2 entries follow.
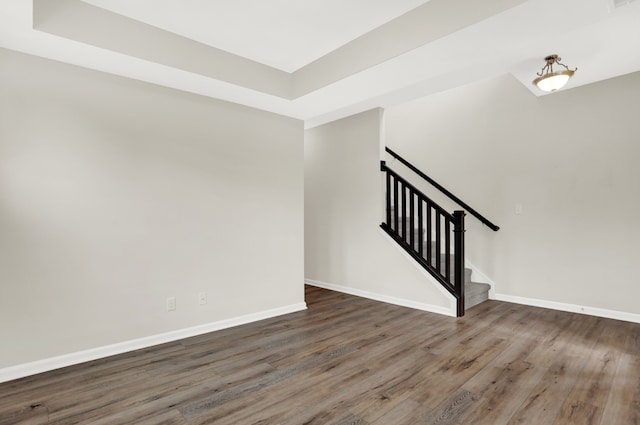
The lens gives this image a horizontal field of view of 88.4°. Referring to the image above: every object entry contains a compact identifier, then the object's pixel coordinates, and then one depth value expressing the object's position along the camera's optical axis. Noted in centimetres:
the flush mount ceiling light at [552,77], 287
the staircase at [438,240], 371
